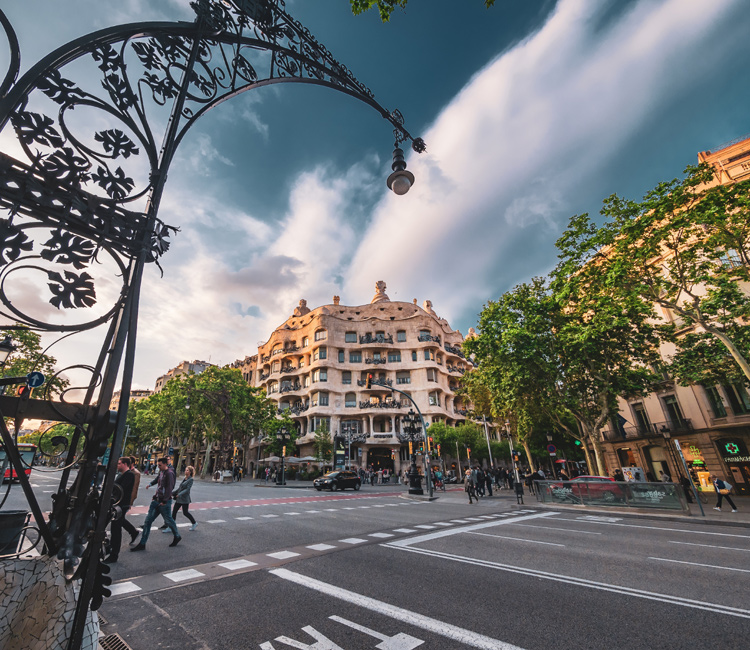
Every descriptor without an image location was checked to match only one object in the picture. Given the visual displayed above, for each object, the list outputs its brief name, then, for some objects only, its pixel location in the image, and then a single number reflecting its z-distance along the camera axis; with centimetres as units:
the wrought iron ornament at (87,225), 193
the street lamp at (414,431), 2216
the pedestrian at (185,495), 870
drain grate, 313
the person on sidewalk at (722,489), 1361
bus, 2139
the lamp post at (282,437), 3091
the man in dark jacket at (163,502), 716
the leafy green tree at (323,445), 3881
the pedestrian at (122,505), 612
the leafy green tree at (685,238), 1245
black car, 2598
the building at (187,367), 8056
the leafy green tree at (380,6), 405
